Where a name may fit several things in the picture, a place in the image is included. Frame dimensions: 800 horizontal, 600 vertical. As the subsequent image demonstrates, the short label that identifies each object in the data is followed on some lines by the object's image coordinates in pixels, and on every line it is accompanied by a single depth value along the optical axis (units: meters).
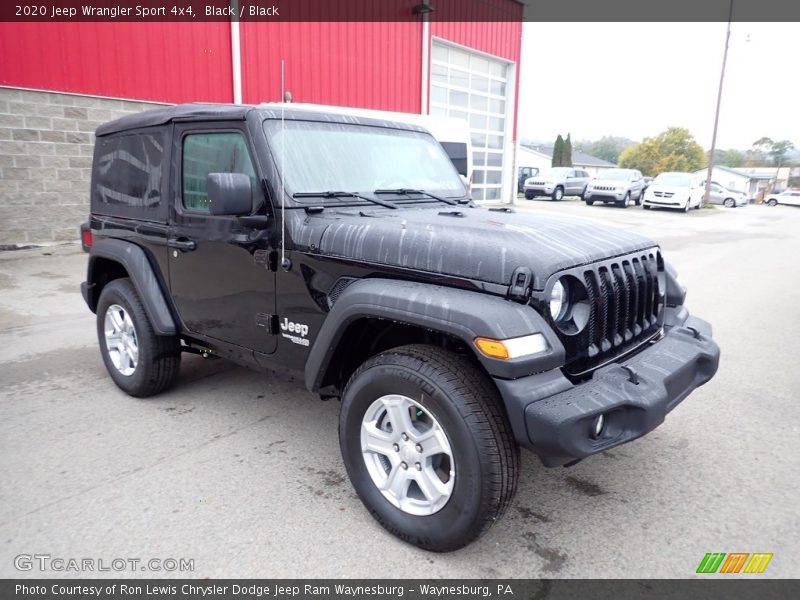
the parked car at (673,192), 25.38
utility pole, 31.03
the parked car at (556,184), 28.31
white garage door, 19.25
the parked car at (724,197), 34.84
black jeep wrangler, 2.35
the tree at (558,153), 59.86
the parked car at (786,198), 42.84
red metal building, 10.10
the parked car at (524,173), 37.97
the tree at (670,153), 78.84
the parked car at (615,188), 25.61
